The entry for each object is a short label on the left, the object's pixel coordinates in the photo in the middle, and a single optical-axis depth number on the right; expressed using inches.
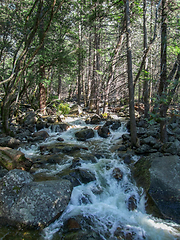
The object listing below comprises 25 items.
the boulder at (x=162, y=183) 165.0
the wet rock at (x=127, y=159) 268.9
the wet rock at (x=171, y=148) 259.7
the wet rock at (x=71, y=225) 149.5
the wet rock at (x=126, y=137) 380.0
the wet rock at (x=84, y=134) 421.7
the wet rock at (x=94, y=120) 557.9
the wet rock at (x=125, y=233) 145.3
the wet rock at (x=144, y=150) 293.8
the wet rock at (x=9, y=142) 329.3
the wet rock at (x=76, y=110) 679.7
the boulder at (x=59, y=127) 484.1
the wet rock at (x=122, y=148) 327.1
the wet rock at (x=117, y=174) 228.1
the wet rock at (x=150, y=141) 309.6
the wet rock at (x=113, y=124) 483.2
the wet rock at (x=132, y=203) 182.2
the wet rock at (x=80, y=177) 213.6
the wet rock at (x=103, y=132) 434.3
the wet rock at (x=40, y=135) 404.5
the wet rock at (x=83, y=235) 138.1
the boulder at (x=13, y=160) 223.1
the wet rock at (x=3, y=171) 209.6
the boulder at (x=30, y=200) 148.9
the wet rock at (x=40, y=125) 491.2
